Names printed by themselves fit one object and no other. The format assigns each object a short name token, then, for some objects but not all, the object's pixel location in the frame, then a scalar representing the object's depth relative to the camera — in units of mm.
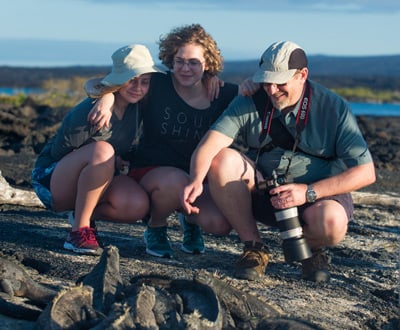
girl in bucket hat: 7572
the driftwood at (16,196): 9929
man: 7165
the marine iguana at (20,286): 6196
